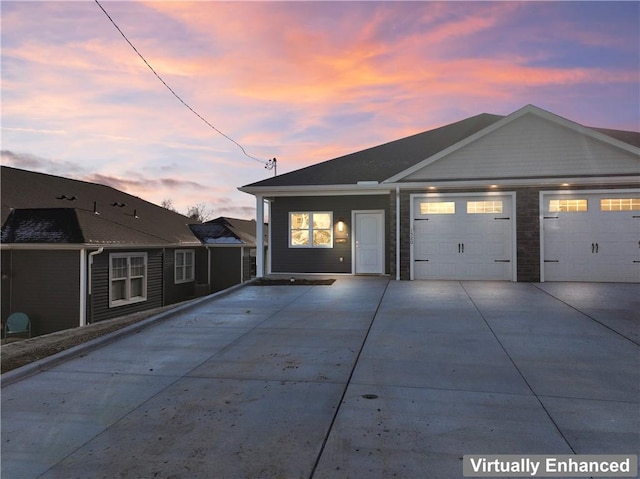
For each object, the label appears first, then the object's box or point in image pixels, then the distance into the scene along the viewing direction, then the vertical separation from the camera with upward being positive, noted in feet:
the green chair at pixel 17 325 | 40.60 -8.24
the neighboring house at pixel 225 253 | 68.54 -1.45
